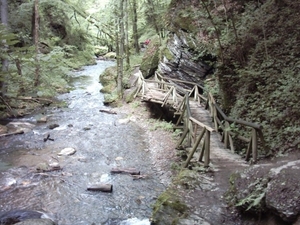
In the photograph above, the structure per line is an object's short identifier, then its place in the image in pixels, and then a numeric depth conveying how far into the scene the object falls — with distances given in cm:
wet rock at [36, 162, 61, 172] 861
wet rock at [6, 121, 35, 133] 1213
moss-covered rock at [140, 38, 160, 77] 1724
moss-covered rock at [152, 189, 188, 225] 521
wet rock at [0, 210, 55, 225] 565
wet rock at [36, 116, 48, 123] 1348
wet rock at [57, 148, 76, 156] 1001
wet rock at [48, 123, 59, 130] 1269
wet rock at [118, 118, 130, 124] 1352
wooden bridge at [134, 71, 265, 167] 693
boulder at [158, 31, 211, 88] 1373
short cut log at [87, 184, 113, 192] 759
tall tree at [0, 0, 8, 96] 1264
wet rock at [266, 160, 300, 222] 409
